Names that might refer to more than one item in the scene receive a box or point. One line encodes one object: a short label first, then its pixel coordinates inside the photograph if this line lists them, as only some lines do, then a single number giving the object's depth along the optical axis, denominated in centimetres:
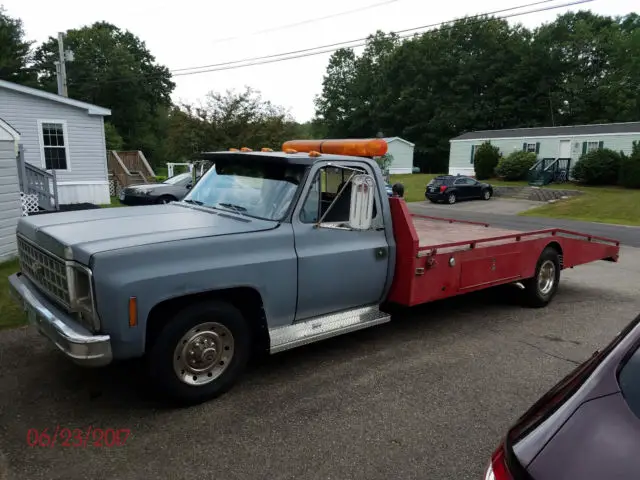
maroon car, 150
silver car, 1712
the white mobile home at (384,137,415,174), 5181
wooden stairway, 2580
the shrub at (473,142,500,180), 3975
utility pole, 2461
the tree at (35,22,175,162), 5644
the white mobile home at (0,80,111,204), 1770
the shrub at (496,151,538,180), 3678
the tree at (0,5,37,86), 4816
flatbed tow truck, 344
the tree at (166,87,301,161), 2511
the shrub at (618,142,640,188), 2950
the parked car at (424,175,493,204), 2914
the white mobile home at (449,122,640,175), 3353
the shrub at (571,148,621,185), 3148
